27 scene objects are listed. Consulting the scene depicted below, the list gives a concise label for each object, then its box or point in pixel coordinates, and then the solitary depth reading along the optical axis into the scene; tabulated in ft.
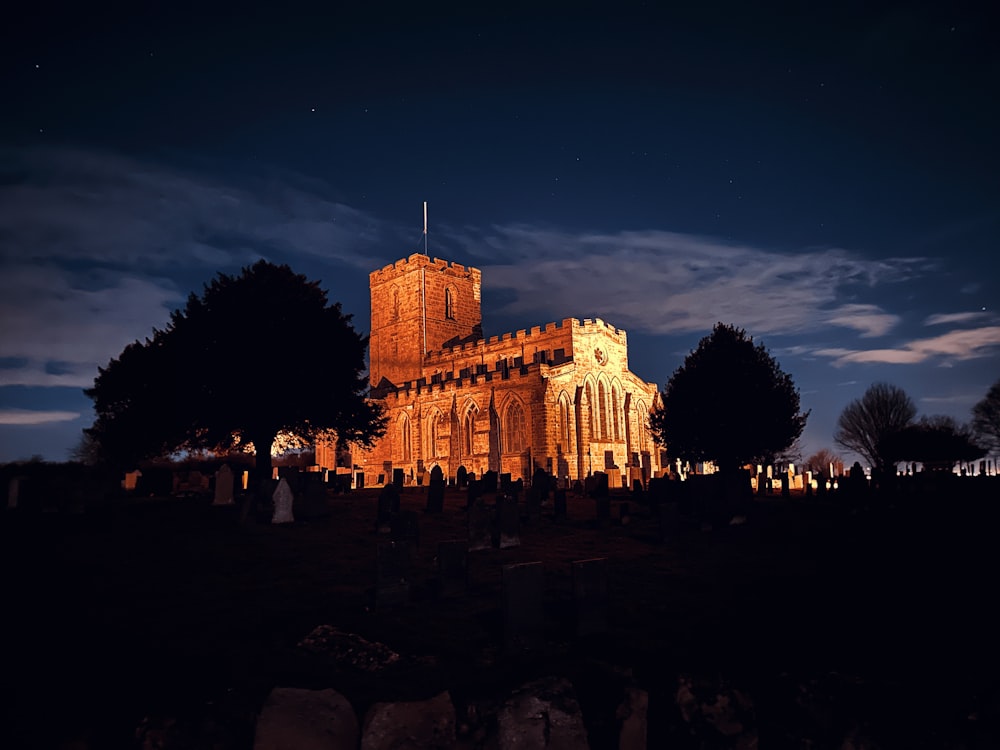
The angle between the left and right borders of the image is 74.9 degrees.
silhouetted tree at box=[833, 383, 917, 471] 171.42
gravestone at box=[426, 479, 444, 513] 56.03
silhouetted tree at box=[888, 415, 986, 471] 128.26
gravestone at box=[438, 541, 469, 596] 27.99
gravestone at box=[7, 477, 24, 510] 53.67
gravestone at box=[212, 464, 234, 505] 59.82
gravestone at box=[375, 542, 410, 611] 25.67
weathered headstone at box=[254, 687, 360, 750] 13.98
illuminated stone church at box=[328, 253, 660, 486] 122.21
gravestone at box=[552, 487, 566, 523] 52.29
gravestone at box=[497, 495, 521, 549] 39.42
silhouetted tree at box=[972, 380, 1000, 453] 178.70
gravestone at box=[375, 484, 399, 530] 45.80
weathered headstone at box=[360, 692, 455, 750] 14.23
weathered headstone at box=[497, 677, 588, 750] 14.46
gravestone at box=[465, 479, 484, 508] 59.29
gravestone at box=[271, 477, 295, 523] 48.08
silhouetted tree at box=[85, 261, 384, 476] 79.15
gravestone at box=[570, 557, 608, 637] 22.68
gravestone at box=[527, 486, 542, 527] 51.02
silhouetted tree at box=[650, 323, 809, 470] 92.27
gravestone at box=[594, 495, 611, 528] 49.72
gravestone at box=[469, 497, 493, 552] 38.73
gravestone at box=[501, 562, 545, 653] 21.27
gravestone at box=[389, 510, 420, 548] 37.55
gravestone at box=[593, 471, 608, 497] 57.77
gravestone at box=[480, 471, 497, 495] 73.00
